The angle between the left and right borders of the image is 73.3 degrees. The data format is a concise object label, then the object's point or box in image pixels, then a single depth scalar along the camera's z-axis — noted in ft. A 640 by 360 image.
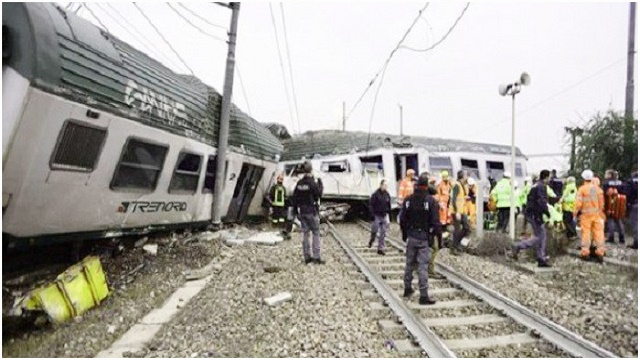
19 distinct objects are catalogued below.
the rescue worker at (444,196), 29.63
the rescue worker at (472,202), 33.63
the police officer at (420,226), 18.47
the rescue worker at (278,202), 39.24
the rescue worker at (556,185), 35.44
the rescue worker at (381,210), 28.48
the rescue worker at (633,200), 28.82
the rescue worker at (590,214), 23.95
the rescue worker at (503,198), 31.27
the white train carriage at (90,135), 14.87
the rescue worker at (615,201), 28.45
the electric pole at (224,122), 30.53
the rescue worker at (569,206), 31.24
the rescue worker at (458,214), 28.78
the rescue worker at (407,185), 31.17
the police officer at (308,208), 24.67
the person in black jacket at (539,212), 23.84
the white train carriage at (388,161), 50.55
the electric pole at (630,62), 36.76
